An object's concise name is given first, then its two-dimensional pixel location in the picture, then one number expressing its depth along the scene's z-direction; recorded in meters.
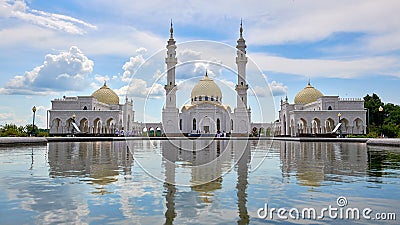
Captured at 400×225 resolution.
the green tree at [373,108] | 61.72
